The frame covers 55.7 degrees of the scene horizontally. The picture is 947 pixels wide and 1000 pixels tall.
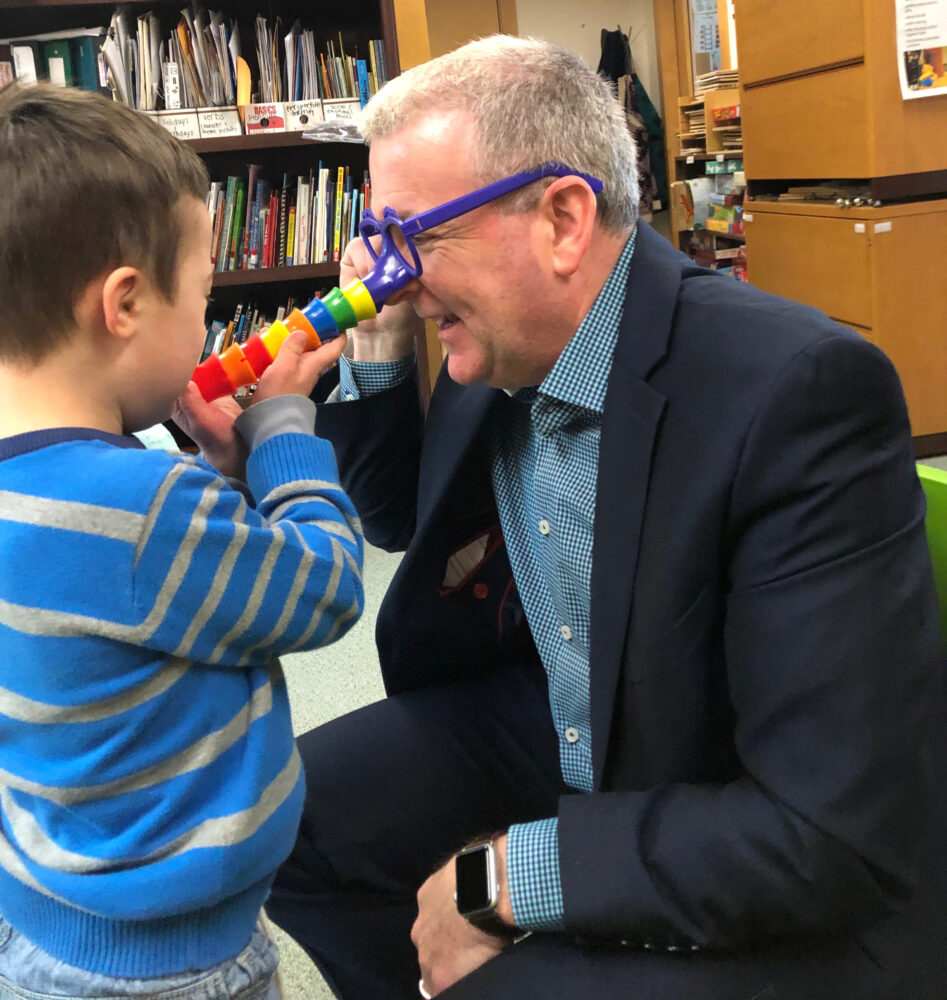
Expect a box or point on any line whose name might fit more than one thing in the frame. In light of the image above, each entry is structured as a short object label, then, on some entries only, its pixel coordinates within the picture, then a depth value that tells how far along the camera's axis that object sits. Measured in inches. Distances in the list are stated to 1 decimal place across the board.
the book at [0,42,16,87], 108.0
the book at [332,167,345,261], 115.0
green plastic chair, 40.6
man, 30.8
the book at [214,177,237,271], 114.7
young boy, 28.0
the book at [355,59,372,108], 110.6
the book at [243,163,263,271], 114.9
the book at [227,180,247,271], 115.1
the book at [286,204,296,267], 115.4
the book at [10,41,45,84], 107.5
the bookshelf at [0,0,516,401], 108.7
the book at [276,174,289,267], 114.7
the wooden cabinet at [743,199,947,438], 107.1
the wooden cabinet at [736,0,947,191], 101.9
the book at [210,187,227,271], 114.6
